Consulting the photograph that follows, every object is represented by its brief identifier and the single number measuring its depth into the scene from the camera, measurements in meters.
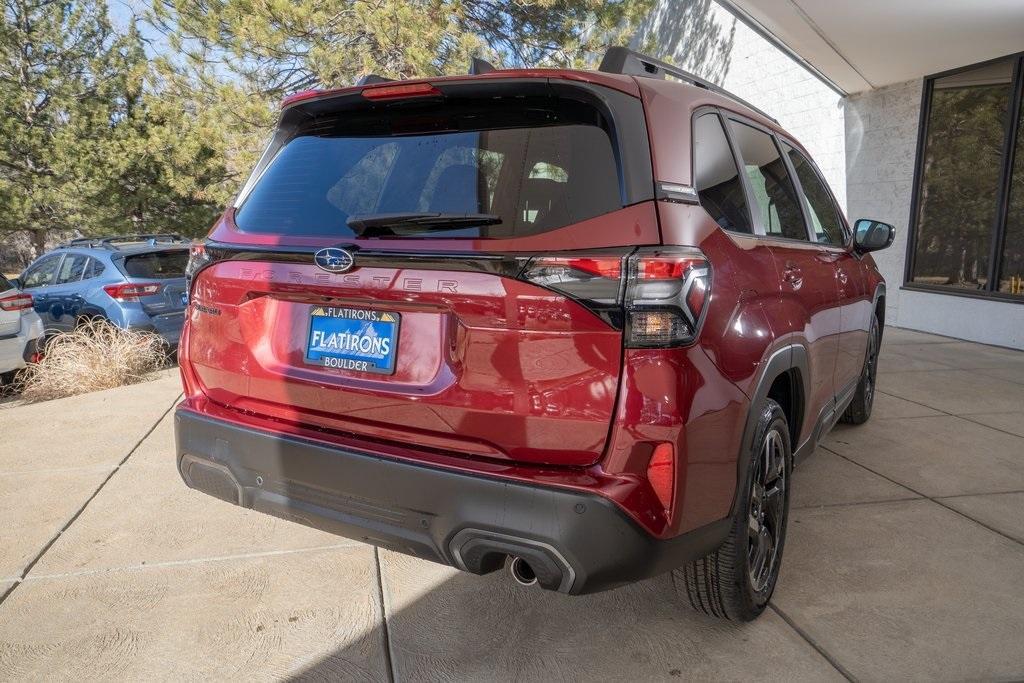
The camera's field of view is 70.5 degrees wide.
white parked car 6.86
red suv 1.89
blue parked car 8.05
